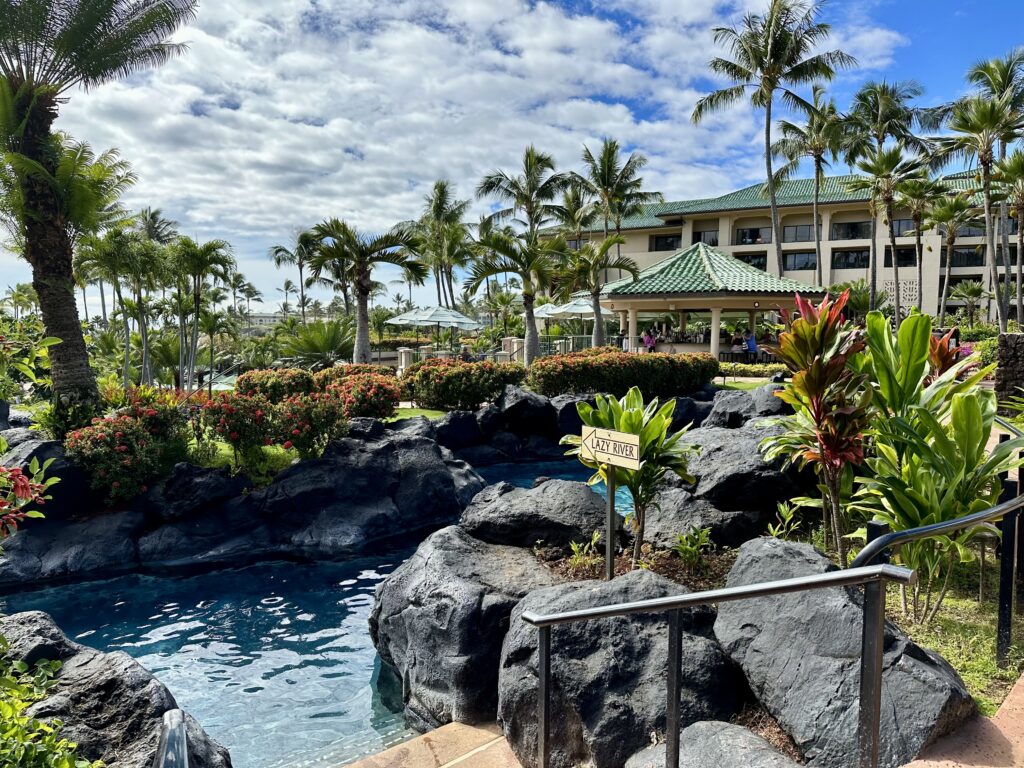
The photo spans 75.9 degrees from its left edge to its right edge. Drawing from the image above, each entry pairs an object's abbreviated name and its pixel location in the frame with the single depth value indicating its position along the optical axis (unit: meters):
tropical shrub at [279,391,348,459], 11.36
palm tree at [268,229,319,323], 57.39
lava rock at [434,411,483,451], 15.21
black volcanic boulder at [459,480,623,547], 6.37
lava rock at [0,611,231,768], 3.78
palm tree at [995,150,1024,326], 24.62
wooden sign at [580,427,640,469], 4.64
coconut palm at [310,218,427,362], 21.11
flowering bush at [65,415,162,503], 10.02
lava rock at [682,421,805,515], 6.36
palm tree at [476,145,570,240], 34.25
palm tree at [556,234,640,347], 23.72
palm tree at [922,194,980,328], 31.41
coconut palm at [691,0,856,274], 26.62
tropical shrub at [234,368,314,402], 15.95
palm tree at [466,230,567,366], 20.91
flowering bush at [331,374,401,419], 13.91
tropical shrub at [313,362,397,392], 17.25
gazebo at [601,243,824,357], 21.09
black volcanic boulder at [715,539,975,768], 2.82
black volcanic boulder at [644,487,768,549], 6.04
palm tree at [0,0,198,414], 11.41
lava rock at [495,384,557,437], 16.33
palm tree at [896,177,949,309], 31.47
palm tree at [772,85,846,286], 32.72
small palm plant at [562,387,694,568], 5.42
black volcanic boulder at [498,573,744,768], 3.77
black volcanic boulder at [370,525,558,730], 5.09
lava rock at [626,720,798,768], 2.94
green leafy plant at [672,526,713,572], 5.41
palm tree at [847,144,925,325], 30.66
